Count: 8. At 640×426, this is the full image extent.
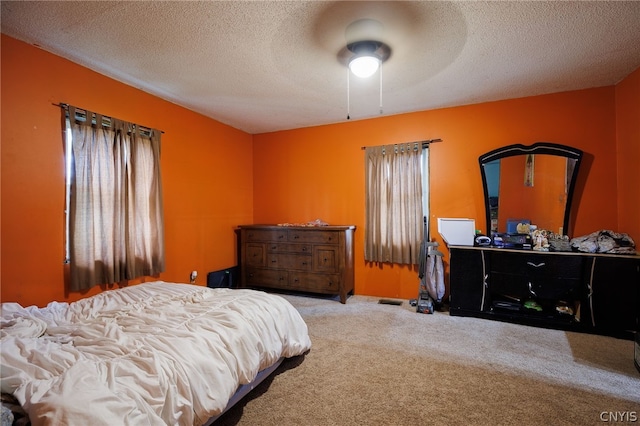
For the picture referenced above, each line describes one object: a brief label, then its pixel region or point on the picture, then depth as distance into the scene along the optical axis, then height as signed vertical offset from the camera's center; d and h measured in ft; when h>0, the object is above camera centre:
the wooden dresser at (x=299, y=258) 12.34 -2.07
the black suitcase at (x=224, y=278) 12.91 -3.08
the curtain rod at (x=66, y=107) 7.80 +3.21
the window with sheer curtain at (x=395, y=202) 12.27 +0.48
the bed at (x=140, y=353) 3.28 -2.10
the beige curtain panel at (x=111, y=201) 8.01 +0.53
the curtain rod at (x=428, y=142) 12.16 +3.13
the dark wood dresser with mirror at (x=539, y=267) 8.58 -1.93
